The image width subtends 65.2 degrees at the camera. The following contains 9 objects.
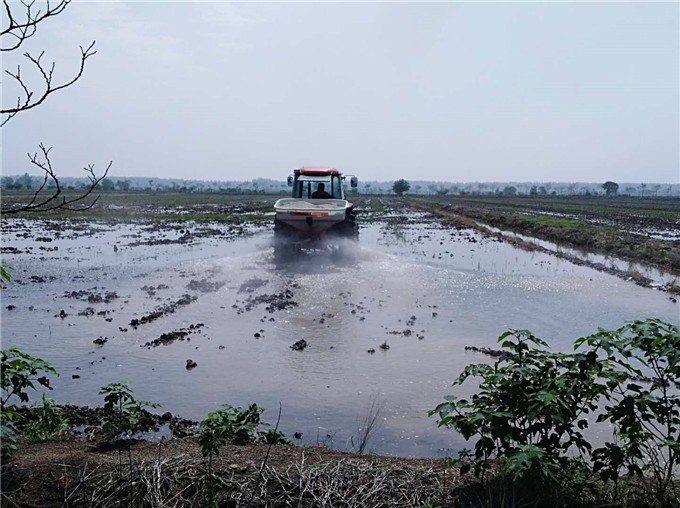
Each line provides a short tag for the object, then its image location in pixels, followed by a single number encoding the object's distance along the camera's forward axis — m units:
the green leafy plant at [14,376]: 3.31
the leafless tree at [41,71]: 2.49
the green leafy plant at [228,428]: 3.68
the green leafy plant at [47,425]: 4.69
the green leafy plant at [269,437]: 4.68
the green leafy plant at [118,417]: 4.39
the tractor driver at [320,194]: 20.72
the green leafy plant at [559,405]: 3.15
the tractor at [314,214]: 18.39
